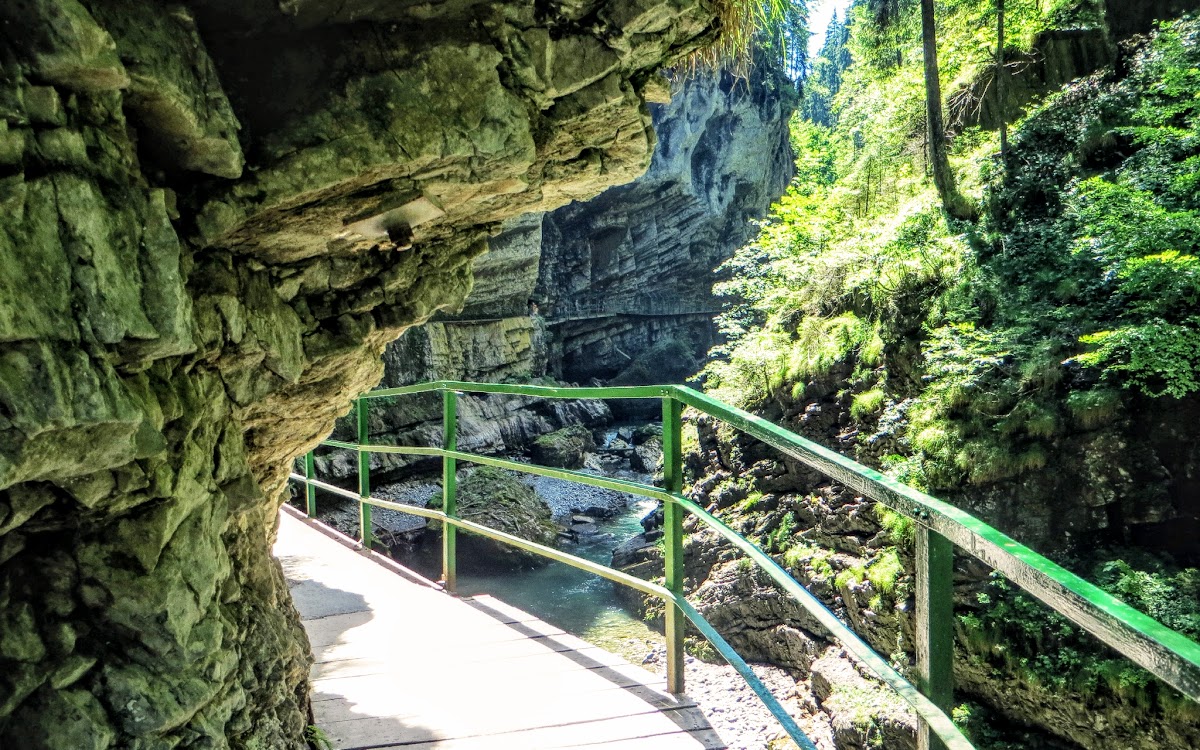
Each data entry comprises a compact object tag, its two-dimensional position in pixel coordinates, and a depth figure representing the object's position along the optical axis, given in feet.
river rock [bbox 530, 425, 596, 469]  73.05
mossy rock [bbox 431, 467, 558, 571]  44.21
